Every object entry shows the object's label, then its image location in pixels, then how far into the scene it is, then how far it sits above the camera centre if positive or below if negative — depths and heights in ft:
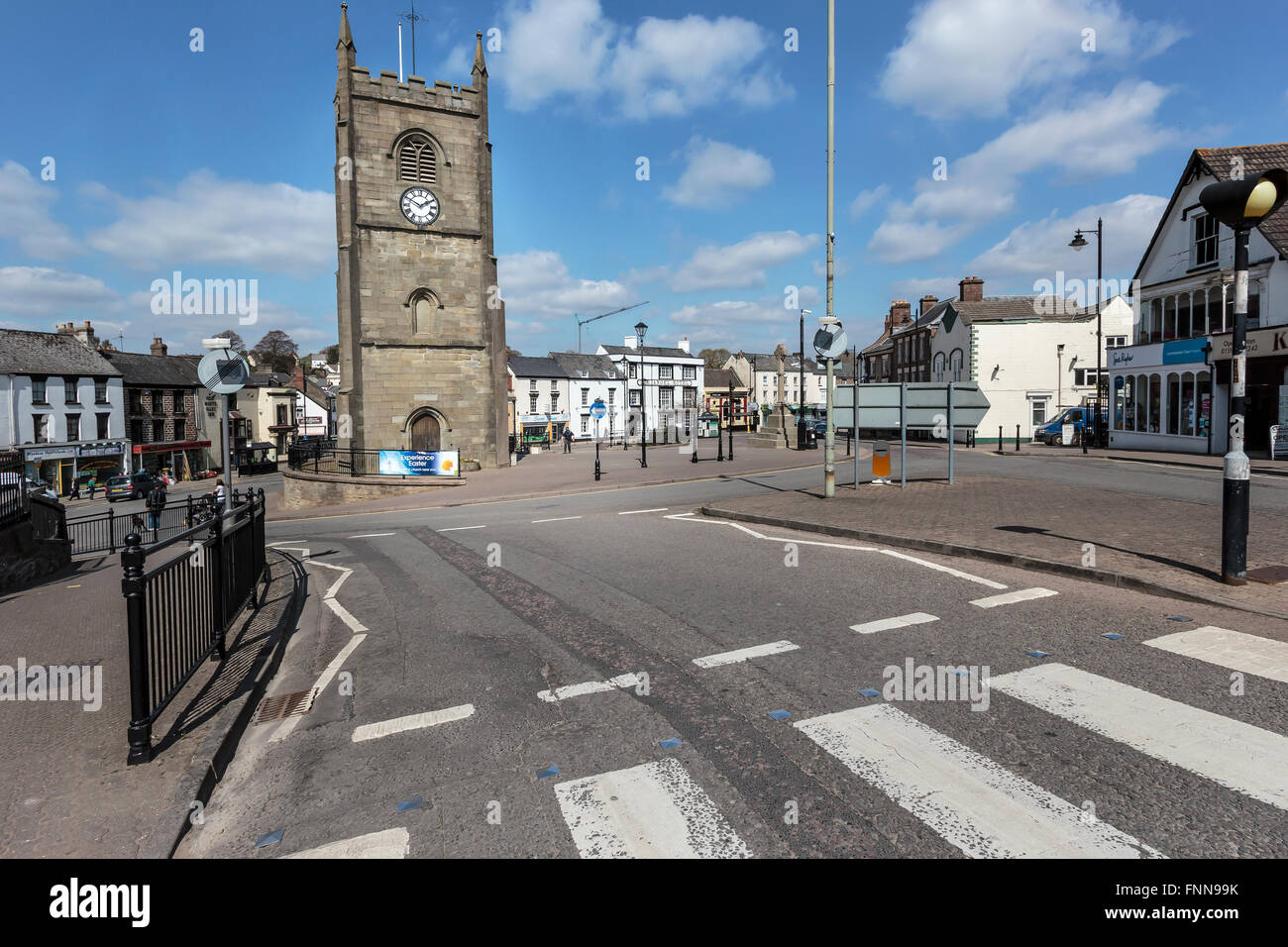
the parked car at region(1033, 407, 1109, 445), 128.98 +1.98
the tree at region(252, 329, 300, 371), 350.43 +53.02
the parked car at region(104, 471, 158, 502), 136.98 -7.75
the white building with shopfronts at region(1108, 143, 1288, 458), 80.12 +13.03
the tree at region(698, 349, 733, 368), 421.59 +49.87
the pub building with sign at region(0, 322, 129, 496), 148.87 +8.97
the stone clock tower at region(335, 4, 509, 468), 100.99 +25.45
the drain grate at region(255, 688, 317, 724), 17.15 -6.50
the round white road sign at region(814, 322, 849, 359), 48.57 +6.60
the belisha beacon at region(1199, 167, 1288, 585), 22.67 +3.62
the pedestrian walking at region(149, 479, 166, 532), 56.90 -5.36
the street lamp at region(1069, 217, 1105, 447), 105.70 +28.43
